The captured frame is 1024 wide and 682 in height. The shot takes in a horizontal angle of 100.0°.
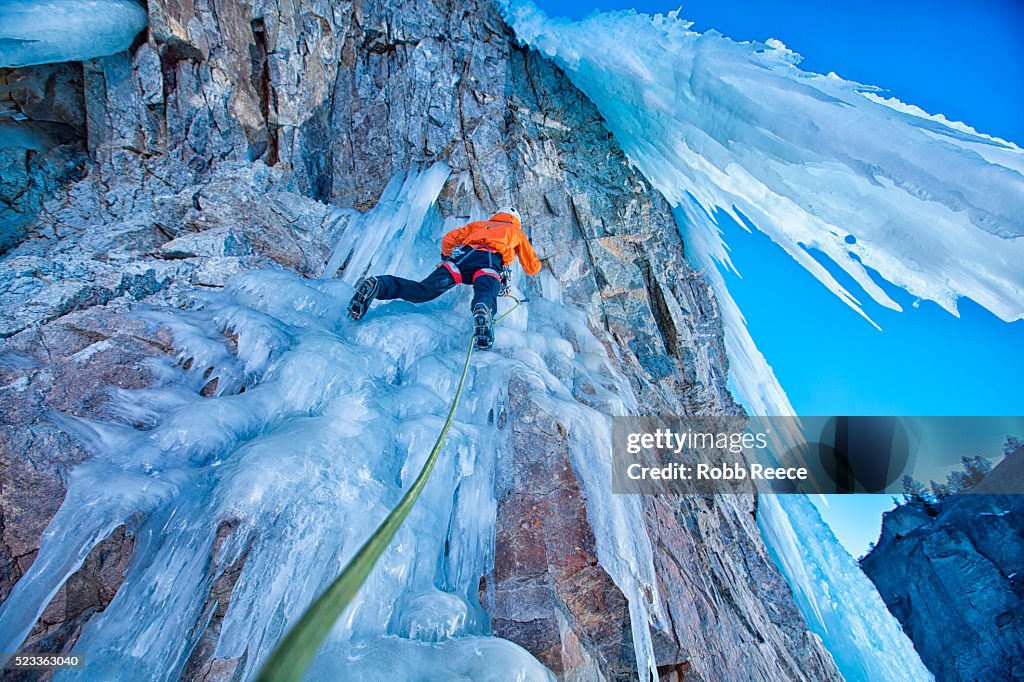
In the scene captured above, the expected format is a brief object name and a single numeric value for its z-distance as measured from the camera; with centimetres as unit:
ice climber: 339
